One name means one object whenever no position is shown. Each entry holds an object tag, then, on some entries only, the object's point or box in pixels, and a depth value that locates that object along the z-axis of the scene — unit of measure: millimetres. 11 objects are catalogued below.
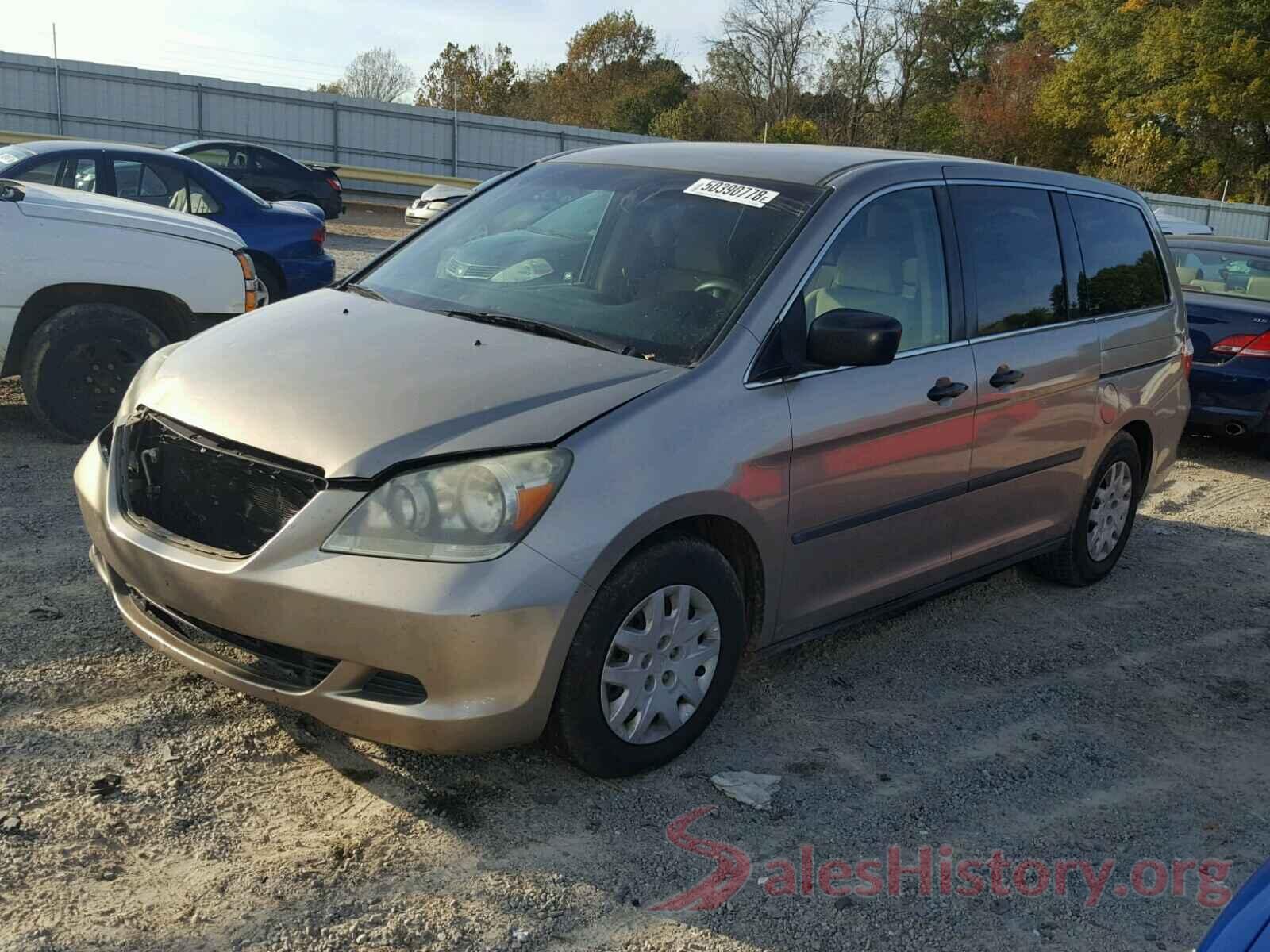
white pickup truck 6461
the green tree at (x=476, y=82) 56875
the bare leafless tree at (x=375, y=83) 61094
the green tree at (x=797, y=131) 38000
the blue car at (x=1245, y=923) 2053
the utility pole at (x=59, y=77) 29984
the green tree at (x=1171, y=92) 43688
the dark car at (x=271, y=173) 19766
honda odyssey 3234
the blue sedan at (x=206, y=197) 10484
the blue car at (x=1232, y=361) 8633
